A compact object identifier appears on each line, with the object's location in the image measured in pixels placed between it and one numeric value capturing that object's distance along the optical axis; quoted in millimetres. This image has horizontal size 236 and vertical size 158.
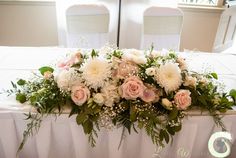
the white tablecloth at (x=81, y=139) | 965
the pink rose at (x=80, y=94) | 863
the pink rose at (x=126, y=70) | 901
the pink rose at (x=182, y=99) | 884
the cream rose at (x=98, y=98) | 857
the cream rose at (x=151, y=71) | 894
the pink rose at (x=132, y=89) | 859
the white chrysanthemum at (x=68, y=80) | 879
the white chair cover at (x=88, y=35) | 1829
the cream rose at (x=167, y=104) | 880
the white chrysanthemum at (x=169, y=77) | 875
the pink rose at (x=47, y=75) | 957
